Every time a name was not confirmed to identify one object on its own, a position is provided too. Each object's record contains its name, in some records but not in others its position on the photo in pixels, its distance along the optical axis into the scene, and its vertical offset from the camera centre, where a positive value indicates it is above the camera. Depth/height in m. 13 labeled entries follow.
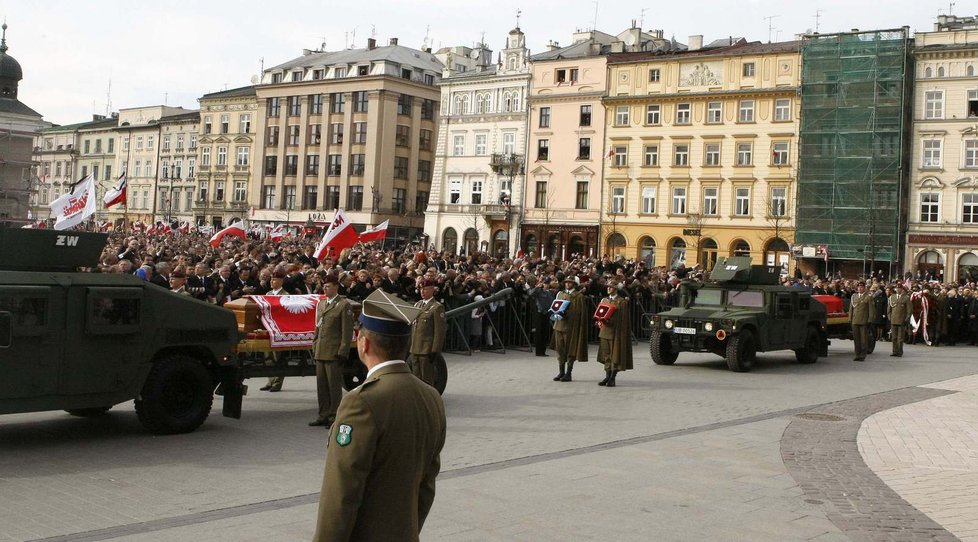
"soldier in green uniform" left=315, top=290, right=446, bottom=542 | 4.11 -0.69
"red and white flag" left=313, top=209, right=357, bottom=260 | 27.33 +1.15
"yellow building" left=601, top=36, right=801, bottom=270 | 59.66 +8.78
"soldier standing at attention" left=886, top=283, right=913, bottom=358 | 26.05 -0.30
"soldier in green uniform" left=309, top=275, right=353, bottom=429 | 12.22 -0.86
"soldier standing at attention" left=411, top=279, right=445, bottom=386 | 13.51 -0.71
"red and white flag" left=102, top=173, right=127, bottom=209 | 33.94 +2.42
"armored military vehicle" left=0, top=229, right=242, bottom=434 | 10.12 -0.77
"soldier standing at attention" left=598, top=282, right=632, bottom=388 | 17.03 -0.78
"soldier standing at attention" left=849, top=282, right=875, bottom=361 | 23.56 -0.29
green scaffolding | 56.06 +9.04
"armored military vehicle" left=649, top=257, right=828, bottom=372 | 20.25 -0.39
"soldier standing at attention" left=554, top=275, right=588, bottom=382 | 17.55 -0.70
